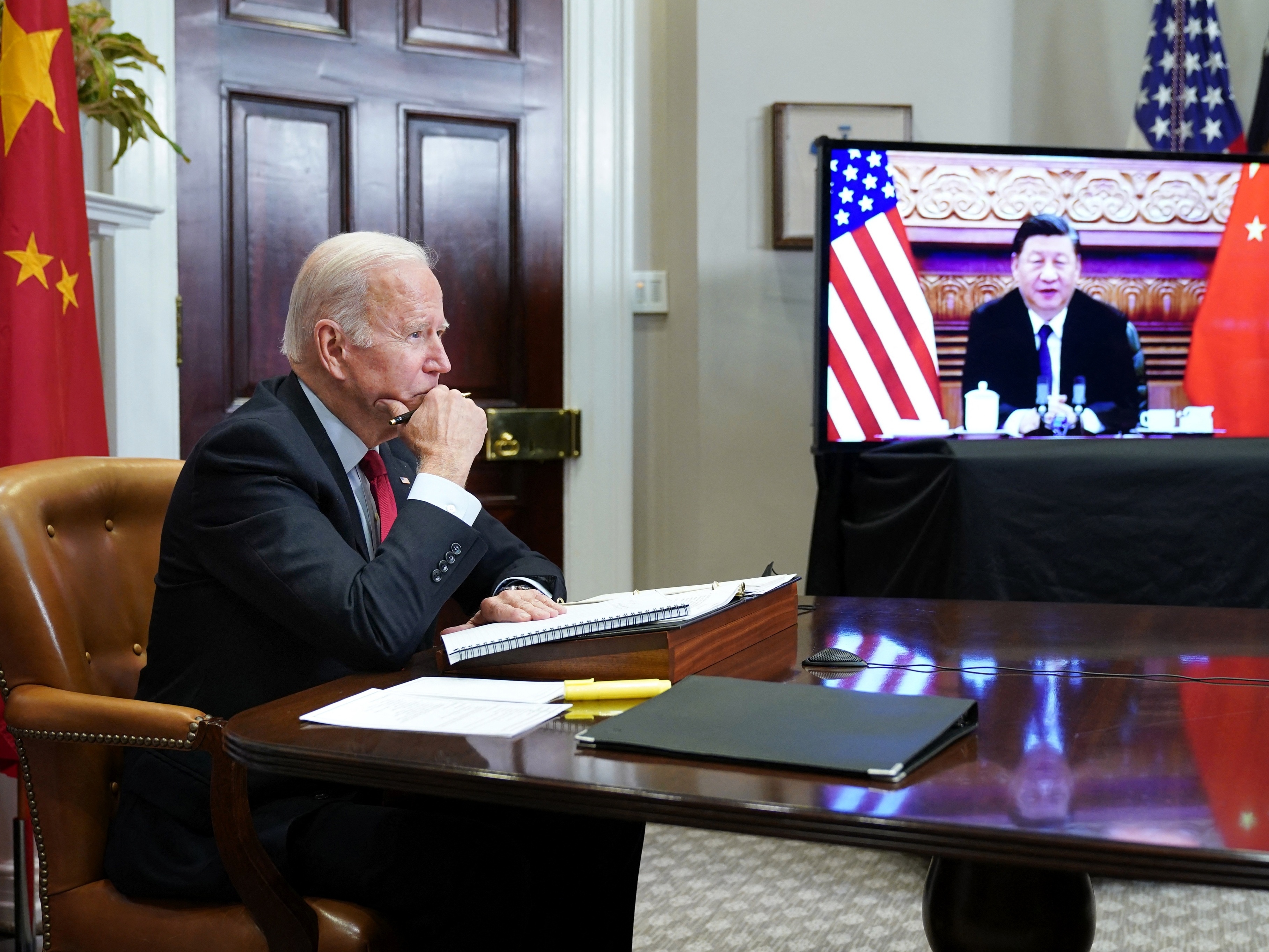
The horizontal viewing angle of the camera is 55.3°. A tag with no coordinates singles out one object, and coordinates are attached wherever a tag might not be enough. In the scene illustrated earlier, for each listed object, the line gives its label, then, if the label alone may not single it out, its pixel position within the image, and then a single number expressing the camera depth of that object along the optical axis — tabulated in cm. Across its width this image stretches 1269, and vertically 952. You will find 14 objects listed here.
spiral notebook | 122
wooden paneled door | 311
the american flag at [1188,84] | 355
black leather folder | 90
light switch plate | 363
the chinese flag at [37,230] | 211
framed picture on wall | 353
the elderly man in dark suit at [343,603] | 127
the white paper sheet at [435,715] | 103
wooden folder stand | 119
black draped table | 281
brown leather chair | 121
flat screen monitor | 308
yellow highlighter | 113
